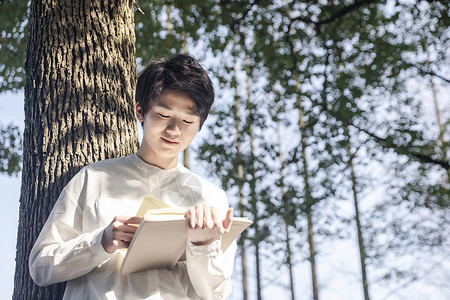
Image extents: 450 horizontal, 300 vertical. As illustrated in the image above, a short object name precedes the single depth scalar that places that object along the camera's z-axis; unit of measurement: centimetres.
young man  184
